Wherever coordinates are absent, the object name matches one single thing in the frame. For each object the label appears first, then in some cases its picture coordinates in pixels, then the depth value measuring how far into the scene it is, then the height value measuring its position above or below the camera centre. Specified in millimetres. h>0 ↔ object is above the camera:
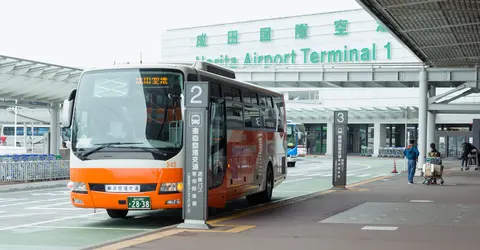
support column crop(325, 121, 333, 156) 80500 +290
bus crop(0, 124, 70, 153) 82375 +583
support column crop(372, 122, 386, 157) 76875 +760
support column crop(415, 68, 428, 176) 38406 +1562
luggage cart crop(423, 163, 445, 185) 28328 -1070
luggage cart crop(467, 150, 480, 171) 45047 -795
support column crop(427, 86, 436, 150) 42469 +1161
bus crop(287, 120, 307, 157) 68188 +208
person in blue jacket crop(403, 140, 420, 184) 28188 -475
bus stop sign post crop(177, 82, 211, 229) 13031 -271
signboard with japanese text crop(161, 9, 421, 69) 74312 +11152
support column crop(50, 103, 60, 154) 37156 +570
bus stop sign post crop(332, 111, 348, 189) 24703 -183
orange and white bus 14000 +61
